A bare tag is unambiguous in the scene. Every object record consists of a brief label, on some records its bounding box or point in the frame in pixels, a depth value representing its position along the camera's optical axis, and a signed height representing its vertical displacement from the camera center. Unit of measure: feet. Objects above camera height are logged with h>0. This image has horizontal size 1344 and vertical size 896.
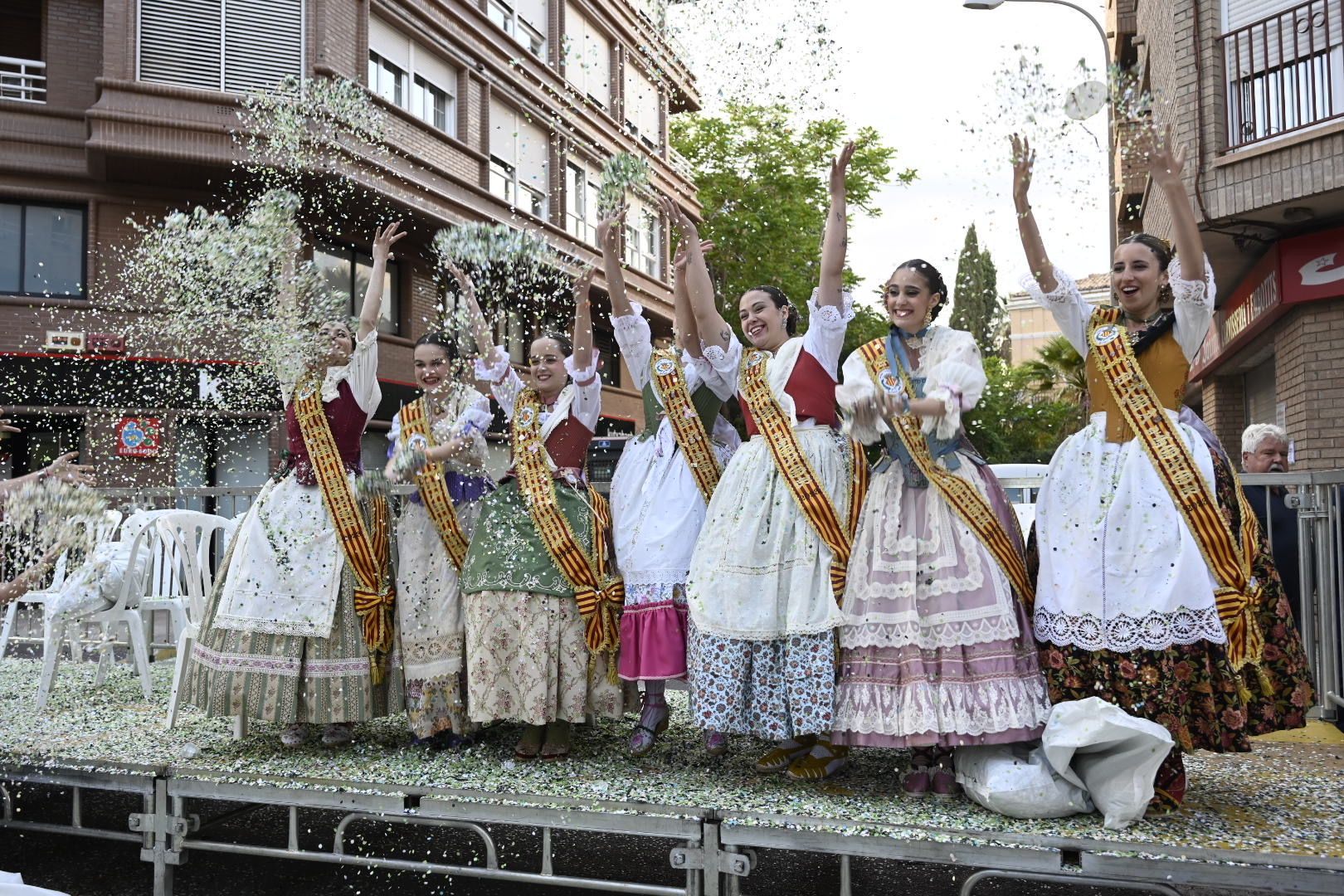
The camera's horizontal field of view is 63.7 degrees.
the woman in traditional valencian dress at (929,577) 11.53 -0.82
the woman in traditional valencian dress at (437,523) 14.94 -0.26
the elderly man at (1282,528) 16.16 -0.40
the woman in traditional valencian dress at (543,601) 14.21 -1.28
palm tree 80.46 +10.45
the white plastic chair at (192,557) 16.92 -0.91
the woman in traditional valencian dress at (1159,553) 11.18 -0.54
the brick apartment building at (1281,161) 30.81 +9.83
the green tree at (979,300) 159.74 +30.68
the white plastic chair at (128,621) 19.65 -2.18
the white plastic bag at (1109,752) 10.53 -2.47
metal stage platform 9.62 -3.28
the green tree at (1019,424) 94.89 +7.12
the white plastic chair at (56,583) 19.90 -1.52
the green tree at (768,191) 56.80 +18.13
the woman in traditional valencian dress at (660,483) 14.02 +0.30
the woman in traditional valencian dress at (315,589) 14.71 -1.15
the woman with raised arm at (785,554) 12.43 -0.60
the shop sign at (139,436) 47.93 +3.14
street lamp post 12.95 +5.97
